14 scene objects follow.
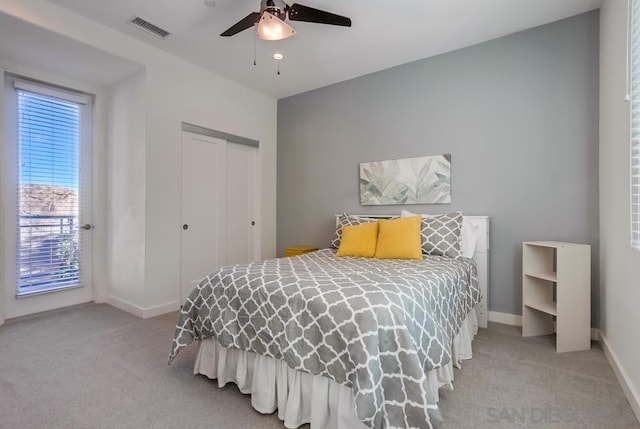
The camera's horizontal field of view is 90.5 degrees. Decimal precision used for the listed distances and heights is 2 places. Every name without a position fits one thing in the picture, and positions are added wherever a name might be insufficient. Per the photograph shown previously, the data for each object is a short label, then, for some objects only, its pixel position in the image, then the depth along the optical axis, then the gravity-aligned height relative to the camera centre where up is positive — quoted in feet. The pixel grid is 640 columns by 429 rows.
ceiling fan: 6.70 +4.38
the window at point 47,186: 10.37 +0.90
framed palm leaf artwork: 10.70 +1.14
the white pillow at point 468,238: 9.34 -0.75
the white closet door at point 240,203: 13.46 +0.41
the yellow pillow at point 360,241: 9.30 -0.84
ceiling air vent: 9.04 +5.45
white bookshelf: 7.67 -2.04
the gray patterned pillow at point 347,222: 10.96 -0.32
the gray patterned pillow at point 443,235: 8.83 -0.64
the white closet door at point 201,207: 11.69 +0.19
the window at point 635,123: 5.58 +1.64
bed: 4.35 -2.05
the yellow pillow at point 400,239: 8.59 -0.75
